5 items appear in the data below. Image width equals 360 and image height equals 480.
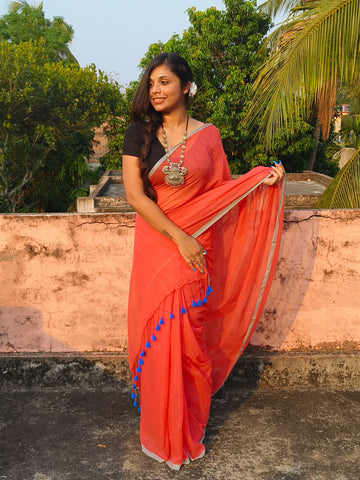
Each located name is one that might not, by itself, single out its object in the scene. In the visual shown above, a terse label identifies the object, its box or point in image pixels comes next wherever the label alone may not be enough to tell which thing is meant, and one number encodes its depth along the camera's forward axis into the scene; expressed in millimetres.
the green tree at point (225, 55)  14273
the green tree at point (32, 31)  21877
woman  2385
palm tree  4246
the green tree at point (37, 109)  13195
